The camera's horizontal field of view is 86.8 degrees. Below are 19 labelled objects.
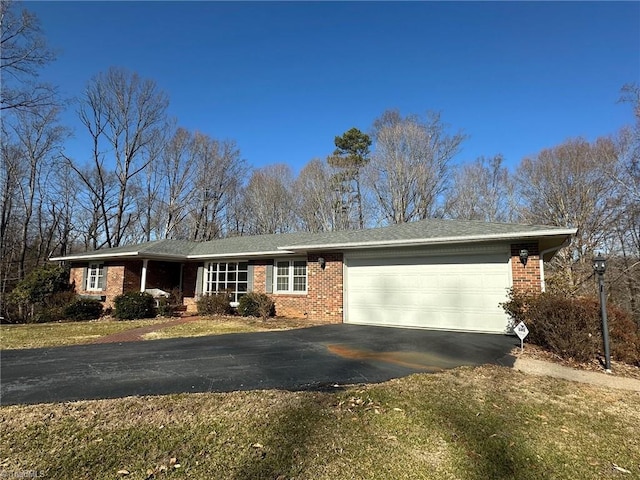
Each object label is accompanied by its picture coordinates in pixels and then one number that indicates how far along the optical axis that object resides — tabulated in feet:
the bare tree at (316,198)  84.48
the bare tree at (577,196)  62.75
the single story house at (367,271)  29.43
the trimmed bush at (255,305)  42.65
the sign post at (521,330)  22.52
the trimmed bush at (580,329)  20.68
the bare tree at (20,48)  39.78
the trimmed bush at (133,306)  44.32
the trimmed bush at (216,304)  45.34
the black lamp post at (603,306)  19.51
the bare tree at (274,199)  92.12
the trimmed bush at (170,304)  46.55
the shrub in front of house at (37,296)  49.80
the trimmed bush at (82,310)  46.73
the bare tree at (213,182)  90.94
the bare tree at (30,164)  75.20
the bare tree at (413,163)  74.64
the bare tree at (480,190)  77.97
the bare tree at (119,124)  79.36
